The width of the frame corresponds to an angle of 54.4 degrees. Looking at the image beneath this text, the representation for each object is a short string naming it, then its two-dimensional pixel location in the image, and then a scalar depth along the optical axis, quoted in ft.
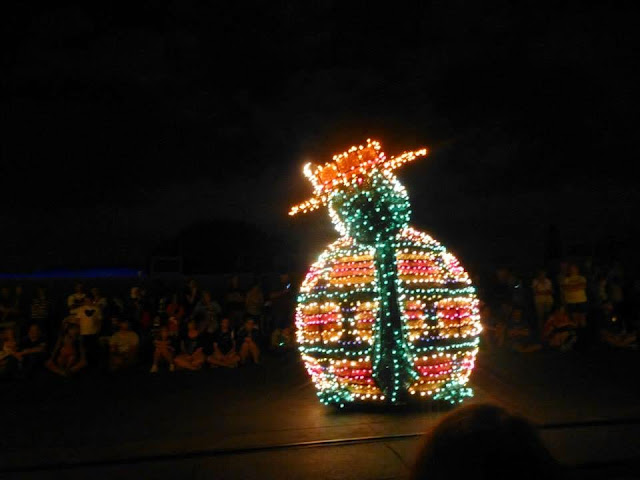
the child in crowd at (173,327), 36.01
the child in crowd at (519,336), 37.24
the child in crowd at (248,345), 36.52
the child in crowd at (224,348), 35.53
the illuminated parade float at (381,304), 22.15
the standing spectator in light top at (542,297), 40.04
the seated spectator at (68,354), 34.65
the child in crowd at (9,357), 33.68
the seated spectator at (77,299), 39.24
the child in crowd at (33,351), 34.55
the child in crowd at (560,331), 37.19
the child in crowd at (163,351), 35.19
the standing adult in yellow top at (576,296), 38.81
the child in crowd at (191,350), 34.96
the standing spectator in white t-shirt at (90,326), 37.42
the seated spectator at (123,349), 35.17
